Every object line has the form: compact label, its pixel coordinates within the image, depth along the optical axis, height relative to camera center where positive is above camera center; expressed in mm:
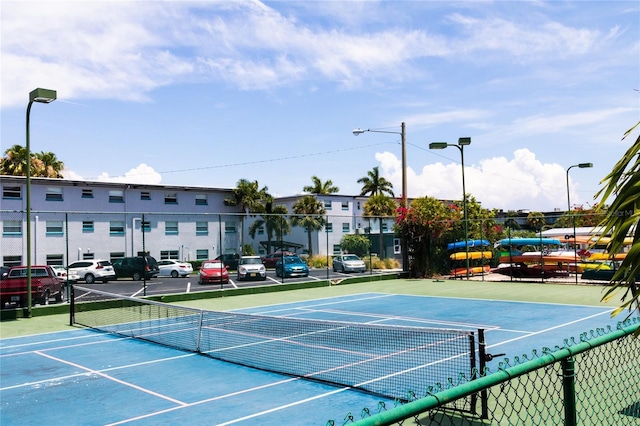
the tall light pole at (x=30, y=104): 16970 +4342
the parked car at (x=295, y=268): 30797 -1703
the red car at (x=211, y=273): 28516 -1699
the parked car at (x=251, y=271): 29906 -1713
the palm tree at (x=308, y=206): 61562 +3347
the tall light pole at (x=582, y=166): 39031 +4397
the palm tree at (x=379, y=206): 63000 +3213
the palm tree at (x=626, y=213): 2141 +64
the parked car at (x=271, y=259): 35188 -1403
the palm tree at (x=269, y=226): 37144 +777
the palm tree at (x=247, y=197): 55906 +4119
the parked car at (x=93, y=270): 29047 -1476
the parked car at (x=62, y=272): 24700 -1299
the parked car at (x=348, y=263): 37375 -1851
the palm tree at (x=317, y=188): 77438 +6611
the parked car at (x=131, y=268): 27406 -1338
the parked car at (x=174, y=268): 35862 -1825
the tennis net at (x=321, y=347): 10047 -2484
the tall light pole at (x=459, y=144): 28219 +4419
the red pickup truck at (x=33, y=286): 19594 -1489
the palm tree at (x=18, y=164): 54344 +7771
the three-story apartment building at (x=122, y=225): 35562 +1083
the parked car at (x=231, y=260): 29741 -1159
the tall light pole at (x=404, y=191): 33147 +2542
